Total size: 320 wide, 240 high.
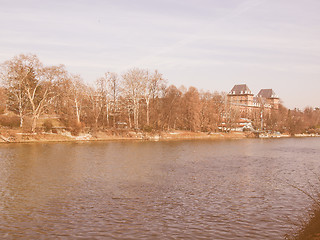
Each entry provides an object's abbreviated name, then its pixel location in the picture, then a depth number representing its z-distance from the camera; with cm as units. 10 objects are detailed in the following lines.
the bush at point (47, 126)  6699
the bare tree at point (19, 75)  6375
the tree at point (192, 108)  9344
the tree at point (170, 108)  9031
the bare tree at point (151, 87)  8281
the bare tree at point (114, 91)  8406
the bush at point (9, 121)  6469
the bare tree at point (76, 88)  7288
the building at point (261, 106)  15319
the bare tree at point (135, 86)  8038
